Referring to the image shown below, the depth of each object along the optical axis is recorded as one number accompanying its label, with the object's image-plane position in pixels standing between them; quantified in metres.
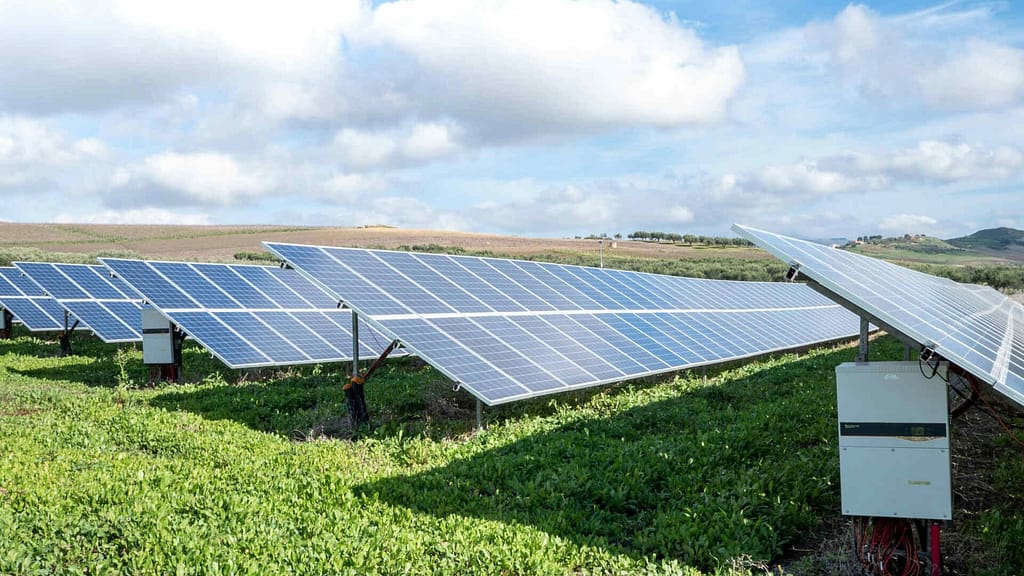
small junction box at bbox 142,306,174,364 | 16.75
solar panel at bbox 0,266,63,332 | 24.66
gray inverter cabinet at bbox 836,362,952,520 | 6.18
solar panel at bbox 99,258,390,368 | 16.11
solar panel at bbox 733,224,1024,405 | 6.05
